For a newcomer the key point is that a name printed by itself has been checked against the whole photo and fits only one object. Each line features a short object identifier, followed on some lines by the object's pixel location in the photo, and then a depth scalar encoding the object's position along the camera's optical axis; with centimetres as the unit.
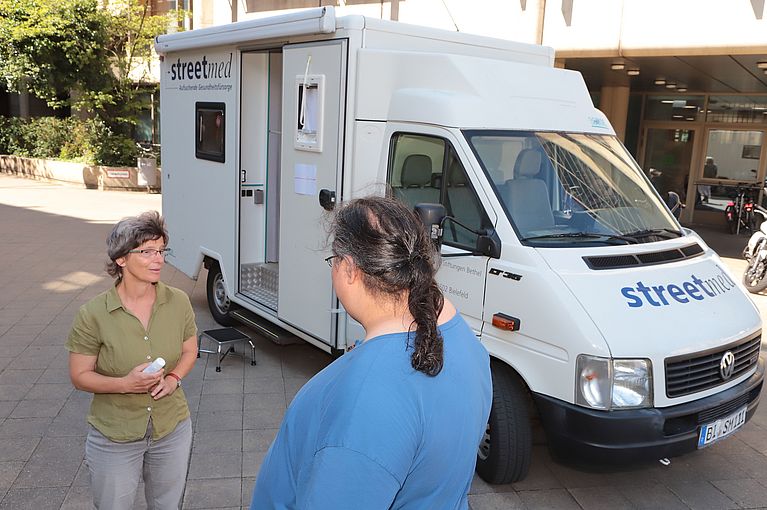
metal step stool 617
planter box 1931
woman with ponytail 136
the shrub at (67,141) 1998
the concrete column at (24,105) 2585
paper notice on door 534
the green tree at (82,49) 1880
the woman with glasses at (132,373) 288
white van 370
